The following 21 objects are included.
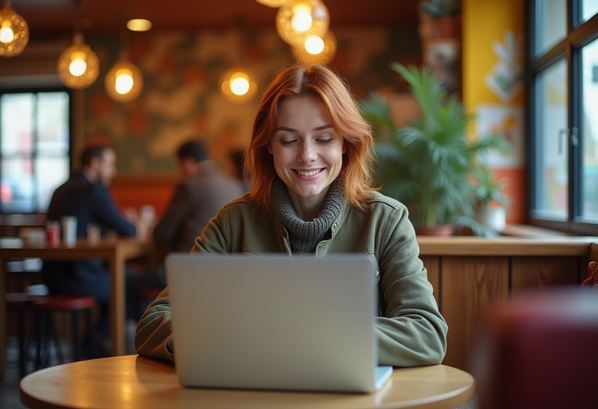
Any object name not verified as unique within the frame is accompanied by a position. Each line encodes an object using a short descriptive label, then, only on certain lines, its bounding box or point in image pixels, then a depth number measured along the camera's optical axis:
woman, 1.94
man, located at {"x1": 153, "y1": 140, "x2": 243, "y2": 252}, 5.28
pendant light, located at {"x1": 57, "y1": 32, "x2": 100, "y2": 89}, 5.62
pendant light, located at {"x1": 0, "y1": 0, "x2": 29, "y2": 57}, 4.74
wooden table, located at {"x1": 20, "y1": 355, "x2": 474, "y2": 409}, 1.29
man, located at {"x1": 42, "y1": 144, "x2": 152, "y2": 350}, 5.18
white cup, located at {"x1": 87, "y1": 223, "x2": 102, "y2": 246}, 5.24
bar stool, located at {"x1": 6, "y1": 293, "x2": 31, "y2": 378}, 5.05
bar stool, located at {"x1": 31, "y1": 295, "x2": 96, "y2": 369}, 4.95
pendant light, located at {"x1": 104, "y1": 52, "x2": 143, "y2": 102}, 6.40
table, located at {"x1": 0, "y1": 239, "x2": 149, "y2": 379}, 4.91
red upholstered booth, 0.73
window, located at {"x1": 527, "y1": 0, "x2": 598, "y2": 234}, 3.91
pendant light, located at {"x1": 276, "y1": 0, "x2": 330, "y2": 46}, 4.75
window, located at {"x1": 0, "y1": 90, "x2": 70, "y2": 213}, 8.76
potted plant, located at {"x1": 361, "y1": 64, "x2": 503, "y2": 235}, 4.46
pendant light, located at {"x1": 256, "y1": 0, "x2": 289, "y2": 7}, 4.52
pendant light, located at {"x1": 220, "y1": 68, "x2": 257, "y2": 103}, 6.82
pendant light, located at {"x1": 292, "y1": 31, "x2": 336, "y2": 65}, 5.29
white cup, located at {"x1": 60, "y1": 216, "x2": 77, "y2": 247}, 5.07
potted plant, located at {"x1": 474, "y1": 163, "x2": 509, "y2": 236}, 4.67
